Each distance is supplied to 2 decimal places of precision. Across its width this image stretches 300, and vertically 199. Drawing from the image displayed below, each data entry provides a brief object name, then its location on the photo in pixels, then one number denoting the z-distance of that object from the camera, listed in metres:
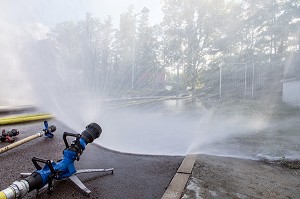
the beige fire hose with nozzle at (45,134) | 3.27
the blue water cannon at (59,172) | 1.82
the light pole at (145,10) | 14.48
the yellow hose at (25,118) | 5.21
